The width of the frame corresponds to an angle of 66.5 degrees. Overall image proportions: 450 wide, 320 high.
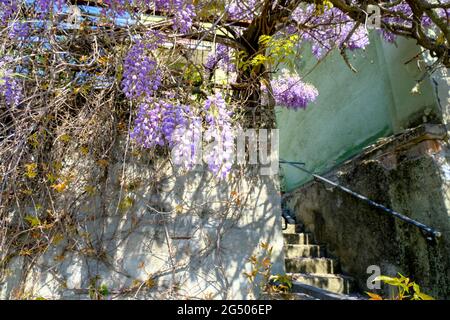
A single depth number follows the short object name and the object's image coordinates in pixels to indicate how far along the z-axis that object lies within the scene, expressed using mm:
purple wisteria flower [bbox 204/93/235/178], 1974
